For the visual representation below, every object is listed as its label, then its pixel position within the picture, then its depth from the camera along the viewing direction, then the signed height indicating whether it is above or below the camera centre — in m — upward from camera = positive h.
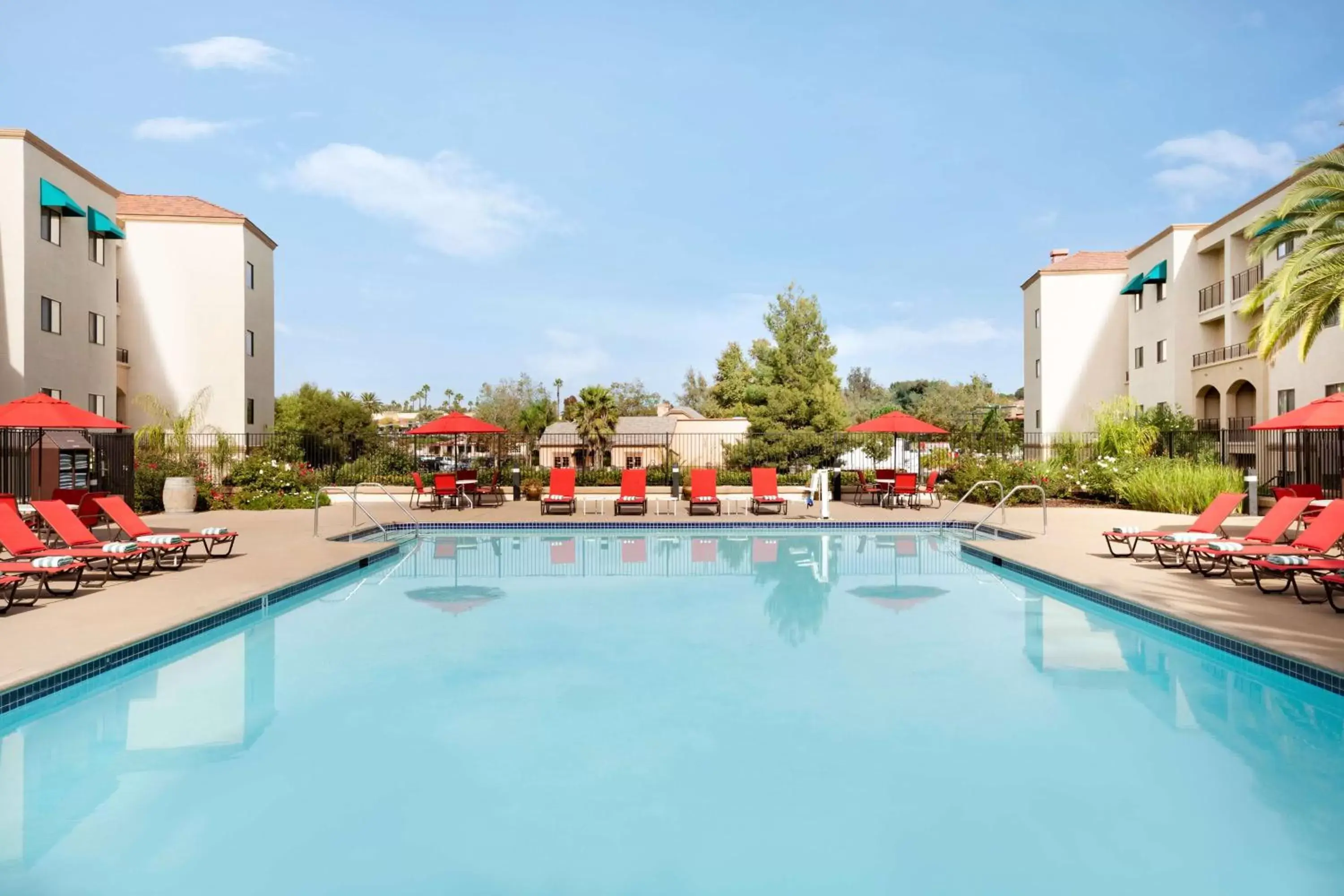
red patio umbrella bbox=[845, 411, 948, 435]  19.30 +0.63
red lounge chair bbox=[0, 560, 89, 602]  7.62 -1.07
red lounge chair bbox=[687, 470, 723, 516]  17.72 -0.75
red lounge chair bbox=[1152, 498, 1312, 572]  9.70 -0.88
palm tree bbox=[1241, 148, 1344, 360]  11.44 +2.60
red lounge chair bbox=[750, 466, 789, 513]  17.94 -0.72
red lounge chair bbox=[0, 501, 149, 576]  8.75 -0.90
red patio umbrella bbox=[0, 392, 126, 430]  11.11 +0.58
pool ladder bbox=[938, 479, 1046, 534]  13.63 -1.16
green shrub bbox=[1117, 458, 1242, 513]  16.69 -0.72
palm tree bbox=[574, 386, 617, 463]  31.62 +1.50
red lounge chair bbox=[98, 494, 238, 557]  10.48 -0.83
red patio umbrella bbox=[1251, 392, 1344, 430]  11.32 +0.45
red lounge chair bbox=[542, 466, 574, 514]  17.66 -0.77
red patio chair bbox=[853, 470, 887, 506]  19.16 -0.87
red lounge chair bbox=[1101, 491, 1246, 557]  10.83 -0.89
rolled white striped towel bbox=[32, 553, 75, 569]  7.88 -0.97
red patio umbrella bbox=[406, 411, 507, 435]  19.56 +0.69
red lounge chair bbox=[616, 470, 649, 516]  18.03 -0.77
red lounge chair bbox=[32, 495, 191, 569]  9.58 -0.81
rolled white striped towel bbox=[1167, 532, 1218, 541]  10.07 -1.03
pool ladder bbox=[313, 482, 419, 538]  13.76 -1.00
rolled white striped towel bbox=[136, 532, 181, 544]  10.04 -0.96
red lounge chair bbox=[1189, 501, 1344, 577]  8.75 -0.94
